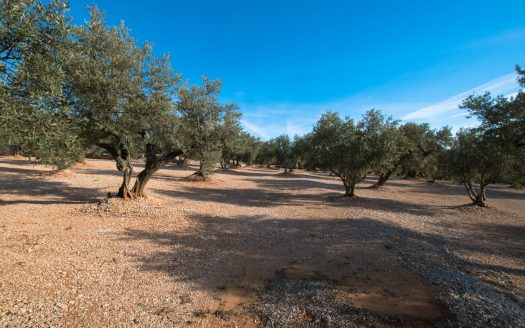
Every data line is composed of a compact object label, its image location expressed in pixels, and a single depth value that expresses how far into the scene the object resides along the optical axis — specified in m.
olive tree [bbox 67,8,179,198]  11.41
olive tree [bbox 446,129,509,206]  15.80
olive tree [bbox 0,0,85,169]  6.45
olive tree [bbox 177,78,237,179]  16.59
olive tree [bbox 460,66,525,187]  11.53
